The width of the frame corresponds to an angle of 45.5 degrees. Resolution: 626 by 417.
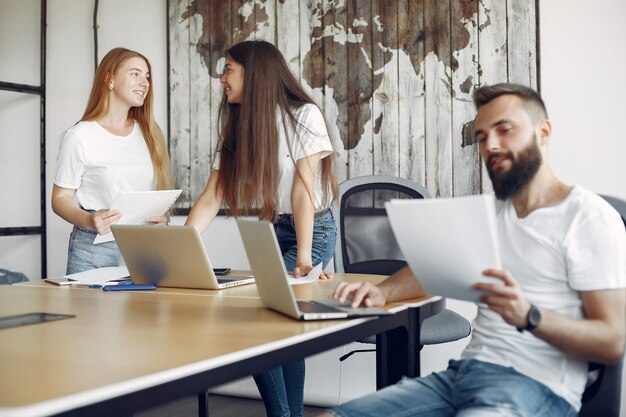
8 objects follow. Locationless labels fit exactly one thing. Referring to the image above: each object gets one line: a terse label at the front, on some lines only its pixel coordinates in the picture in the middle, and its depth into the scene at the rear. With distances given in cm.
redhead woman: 270
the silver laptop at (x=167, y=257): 192
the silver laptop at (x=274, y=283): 145
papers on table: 222
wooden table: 96
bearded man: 134
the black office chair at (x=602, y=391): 148
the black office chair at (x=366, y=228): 289
